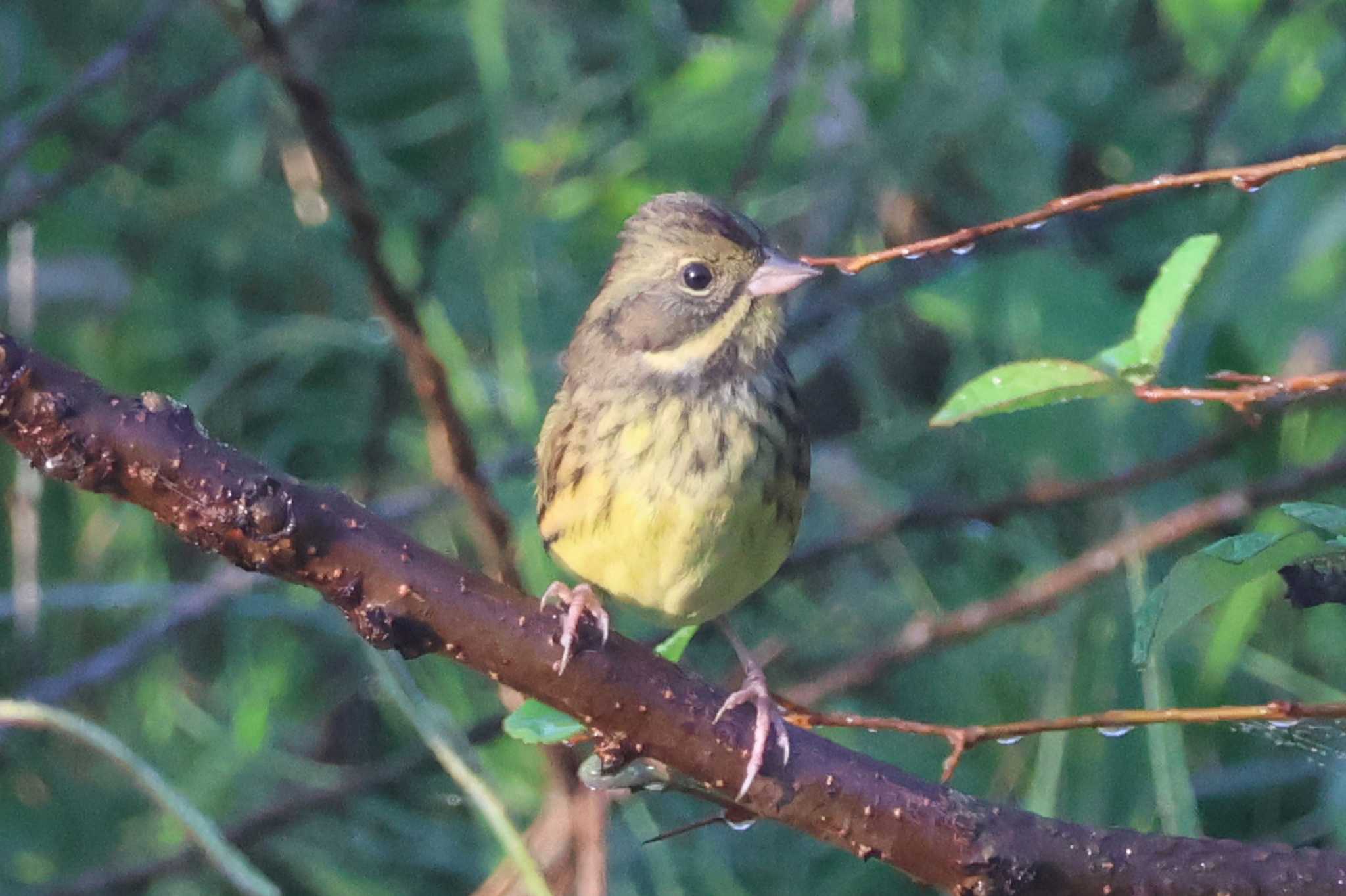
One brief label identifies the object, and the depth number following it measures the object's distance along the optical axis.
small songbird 3.83
